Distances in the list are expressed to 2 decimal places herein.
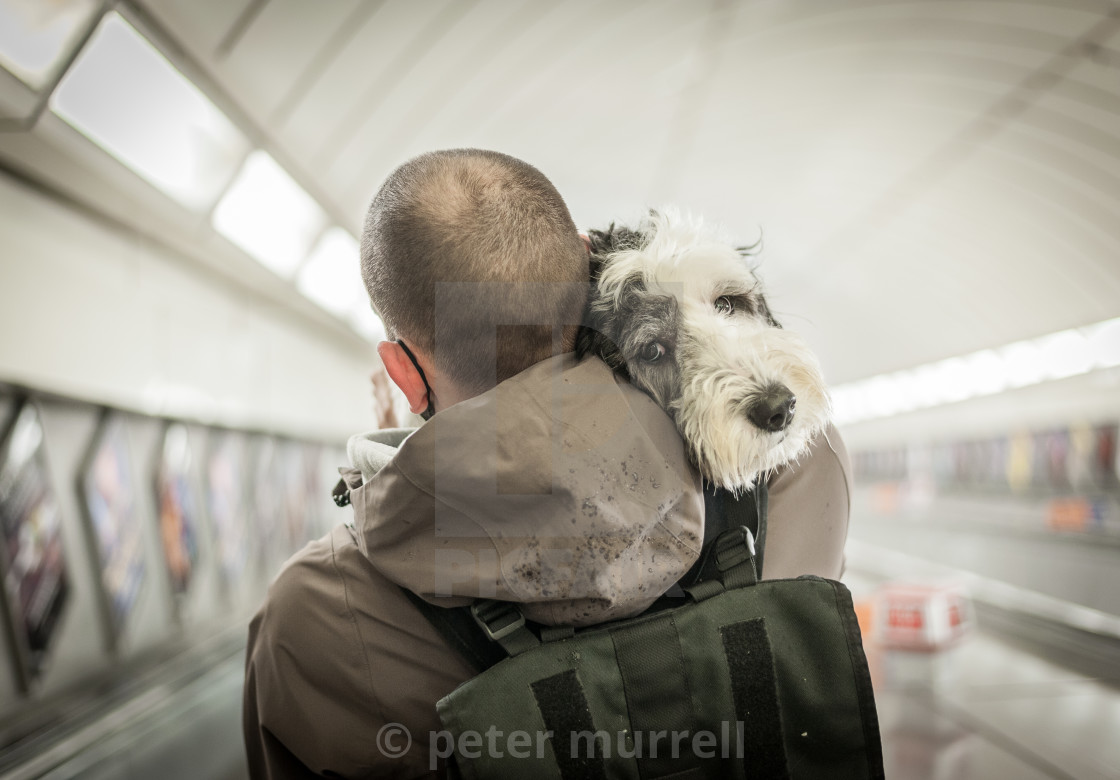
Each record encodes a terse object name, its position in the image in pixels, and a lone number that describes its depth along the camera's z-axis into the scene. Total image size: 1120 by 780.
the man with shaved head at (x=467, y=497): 1.15
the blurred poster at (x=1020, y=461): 11.73
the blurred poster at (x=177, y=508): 5.88
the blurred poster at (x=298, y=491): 9.06
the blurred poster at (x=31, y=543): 3.98
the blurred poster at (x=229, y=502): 6.91
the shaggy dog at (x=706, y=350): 1.43
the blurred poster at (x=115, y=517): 4.90
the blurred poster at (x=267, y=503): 8.03
